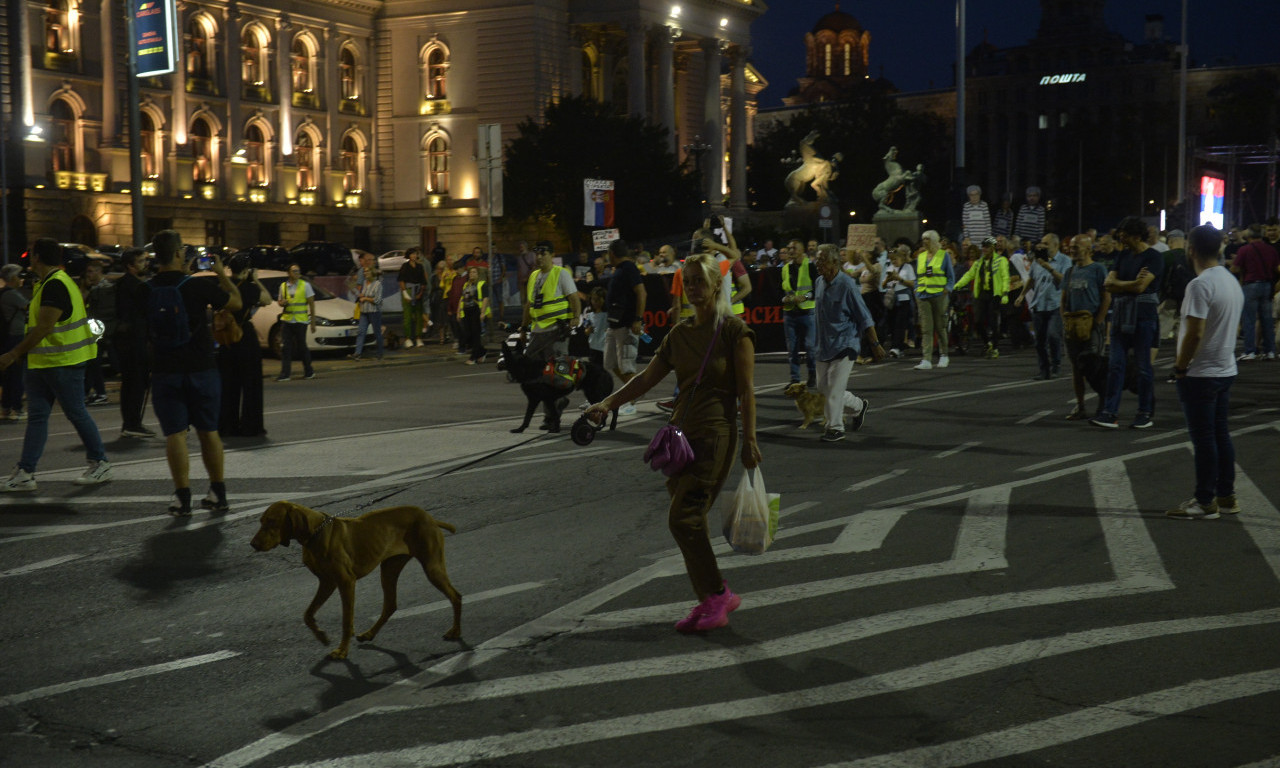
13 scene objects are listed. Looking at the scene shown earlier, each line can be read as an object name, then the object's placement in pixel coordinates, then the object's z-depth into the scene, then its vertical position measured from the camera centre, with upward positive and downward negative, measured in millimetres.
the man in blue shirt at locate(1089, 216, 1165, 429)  12156 -456
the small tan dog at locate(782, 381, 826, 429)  13266 -1245
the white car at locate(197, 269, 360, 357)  24828 -905
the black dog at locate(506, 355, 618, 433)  13117 -1090
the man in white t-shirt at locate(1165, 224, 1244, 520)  8523 -619
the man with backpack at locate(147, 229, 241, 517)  8992 -558
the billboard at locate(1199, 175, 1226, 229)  33688 +1579
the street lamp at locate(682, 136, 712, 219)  57850 +3517
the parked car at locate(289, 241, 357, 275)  48969 +613
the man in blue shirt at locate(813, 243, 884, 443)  12539 -571
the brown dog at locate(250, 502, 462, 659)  5777 -1148
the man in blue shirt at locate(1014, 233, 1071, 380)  16938 -412
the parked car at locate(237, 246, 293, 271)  46375 +566
